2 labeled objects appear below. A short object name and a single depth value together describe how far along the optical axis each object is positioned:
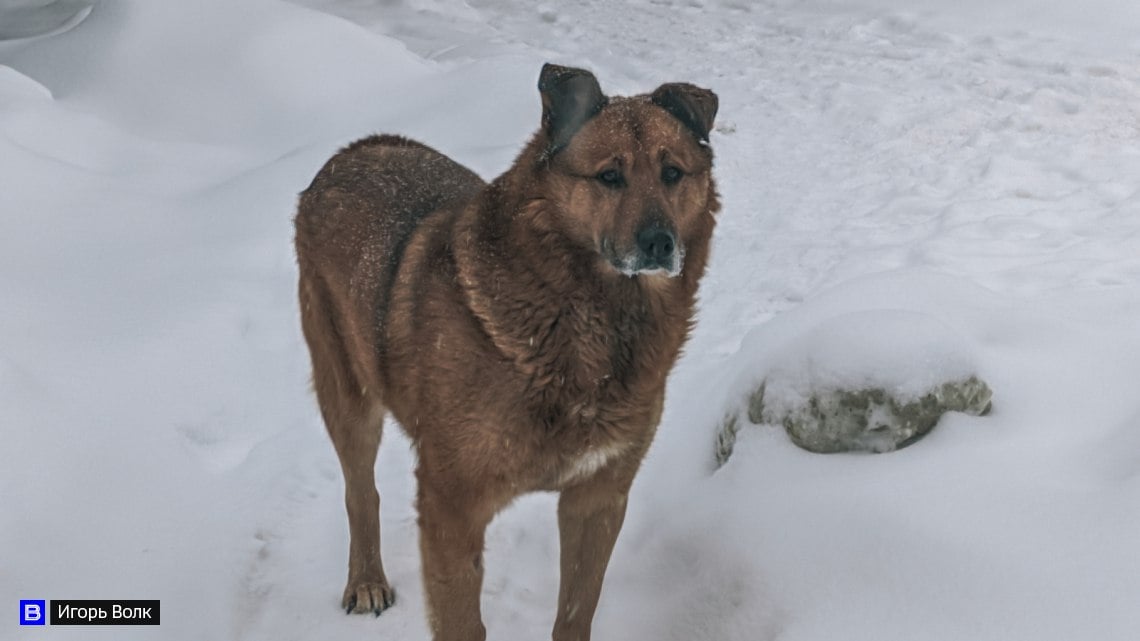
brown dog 3.25
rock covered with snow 3.96
